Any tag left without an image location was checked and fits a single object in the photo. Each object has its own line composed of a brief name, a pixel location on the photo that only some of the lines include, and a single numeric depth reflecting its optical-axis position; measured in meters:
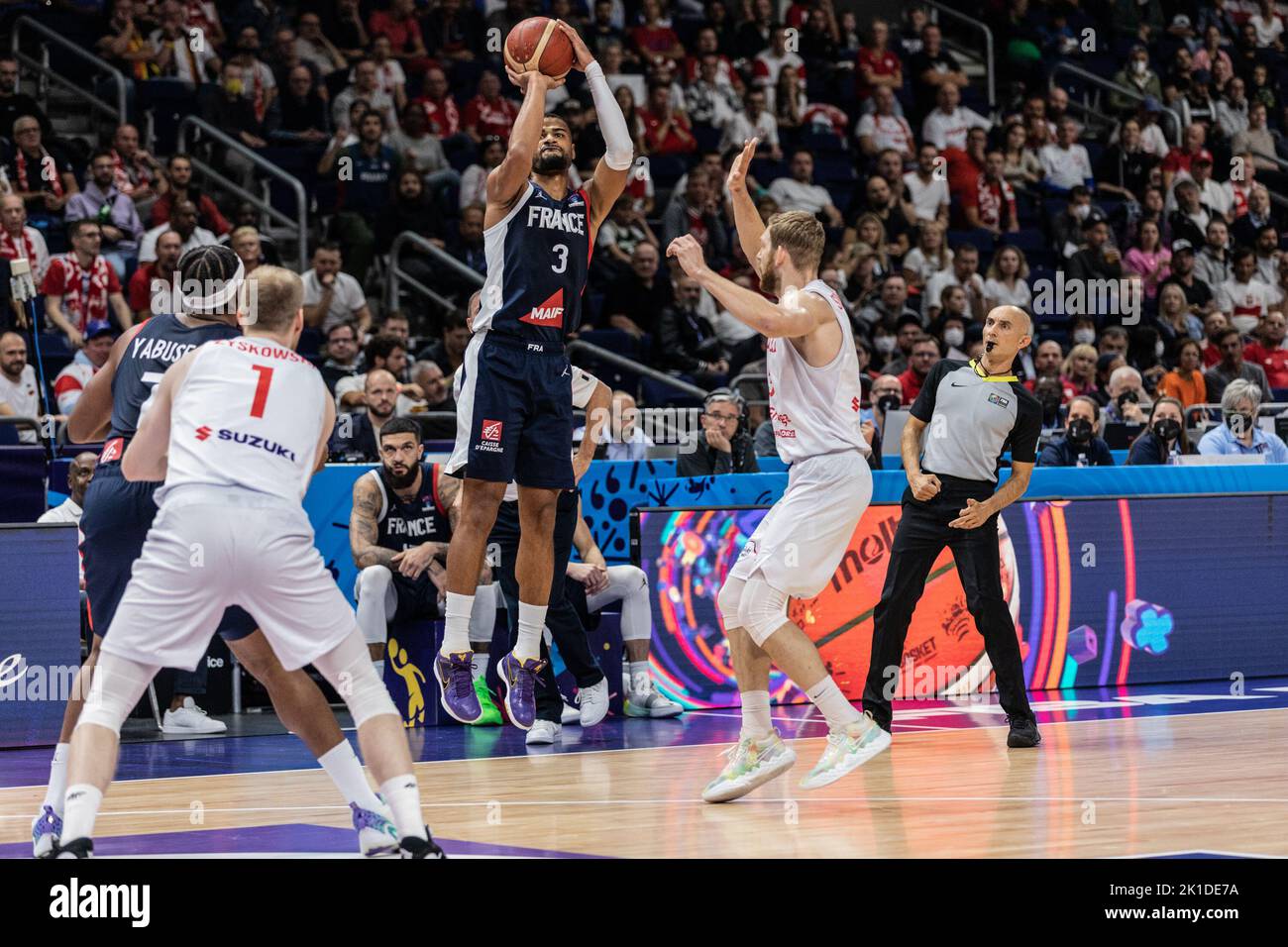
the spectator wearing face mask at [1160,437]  13.07
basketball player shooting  7.95
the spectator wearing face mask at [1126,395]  15.30
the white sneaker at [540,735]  9.49
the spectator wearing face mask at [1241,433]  13.24
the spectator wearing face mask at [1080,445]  13.24
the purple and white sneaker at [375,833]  5.64
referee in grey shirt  9.40
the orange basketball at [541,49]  7.71
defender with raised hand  7.36
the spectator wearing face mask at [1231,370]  16.89
